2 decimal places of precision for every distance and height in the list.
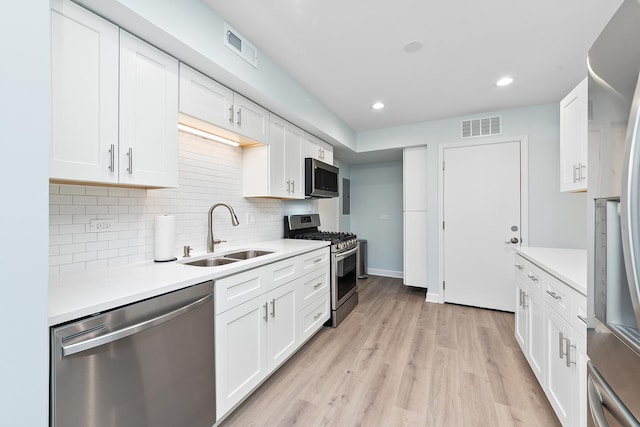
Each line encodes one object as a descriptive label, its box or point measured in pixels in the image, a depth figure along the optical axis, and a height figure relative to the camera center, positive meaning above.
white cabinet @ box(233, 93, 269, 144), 2.09 +0.80
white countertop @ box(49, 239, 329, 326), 0.96 -0.33
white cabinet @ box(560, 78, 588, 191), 1.81 +0.56
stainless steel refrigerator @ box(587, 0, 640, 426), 0.54 -0.01
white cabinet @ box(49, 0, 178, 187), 1.15 +0.55
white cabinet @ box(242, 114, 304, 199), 2.50 +0.48
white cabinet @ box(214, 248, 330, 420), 1.52 -0.78
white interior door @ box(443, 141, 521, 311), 3.28 -0.11
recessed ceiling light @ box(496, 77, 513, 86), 2.53 +1.30
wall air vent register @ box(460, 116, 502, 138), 3.34 +1.14
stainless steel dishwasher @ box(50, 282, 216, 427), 0.92 -0.64
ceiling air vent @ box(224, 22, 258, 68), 1.77 +1.21
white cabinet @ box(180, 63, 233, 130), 1.69 +0.80
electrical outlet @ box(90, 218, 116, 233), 1.50 -0.07
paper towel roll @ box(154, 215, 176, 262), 1.74 -0.16
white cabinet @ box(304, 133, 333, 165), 3.11 +0.83
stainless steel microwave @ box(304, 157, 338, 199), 3.02 +0.42
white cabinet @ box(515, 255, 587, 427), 1.25 -0.74
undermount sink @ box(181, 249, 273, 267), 1.96 -0.37
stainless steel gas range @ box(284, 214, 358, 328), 2.91 -0.55
